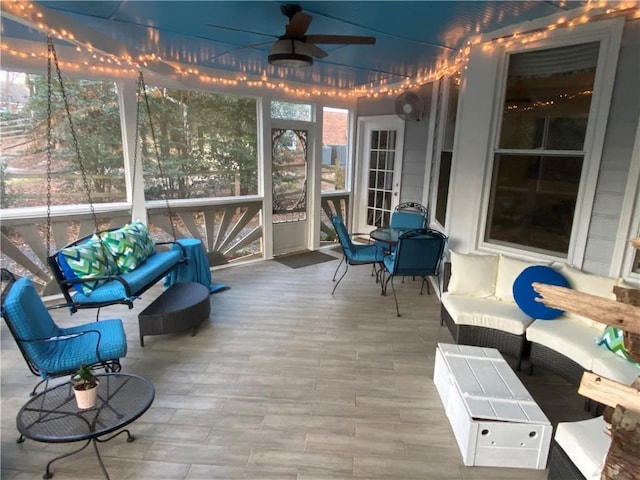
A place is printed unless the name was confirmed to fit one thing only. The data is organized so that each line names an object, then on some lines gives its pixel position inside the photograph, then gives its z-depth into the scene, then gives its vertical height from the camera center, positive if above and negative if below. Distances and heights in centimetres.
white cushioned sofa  267 -122
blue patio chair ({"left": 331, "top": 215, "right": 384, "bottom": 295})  462 -113
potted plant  203 -119
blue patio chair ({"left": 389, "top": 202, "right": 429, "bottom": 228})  563 -83
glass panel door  638 -17
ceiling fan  297 +89
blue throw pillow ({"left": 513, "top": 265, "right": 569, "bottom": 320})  313 -101
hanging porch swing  336 -107
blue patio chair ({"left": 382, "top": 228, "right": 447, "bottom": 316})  417 -99
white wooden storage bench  217 -143
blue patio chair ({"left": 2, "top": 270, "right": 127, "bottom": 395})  235 -123
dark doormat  599 -159
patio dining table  472 -94
